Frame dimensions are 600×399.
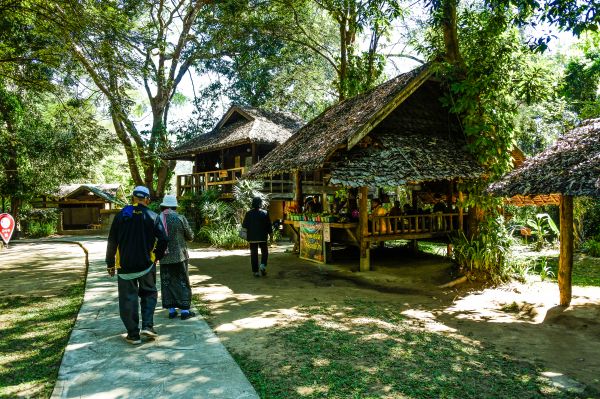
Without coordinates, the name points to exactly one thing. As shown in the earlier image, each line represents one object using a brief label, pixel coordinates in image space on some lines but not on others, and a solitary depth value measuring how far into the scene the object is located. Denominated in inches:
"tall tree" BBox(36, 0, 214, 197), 344.8
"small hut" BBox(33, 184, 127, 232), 1163.9
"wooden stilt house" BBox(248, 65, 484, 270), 386.6
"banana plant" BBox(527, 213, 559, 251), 573.0
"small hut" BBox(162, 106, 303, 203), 771.4
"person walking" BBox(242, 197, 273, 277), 365.7
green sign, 448.8
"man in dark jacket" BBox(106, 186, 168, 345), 197.6
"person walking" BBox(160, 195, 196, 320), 239.1
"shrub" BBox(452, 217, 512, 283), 366.6
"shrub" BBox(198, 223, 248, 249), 624.1
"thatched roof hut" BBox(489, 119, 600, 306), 238.5
